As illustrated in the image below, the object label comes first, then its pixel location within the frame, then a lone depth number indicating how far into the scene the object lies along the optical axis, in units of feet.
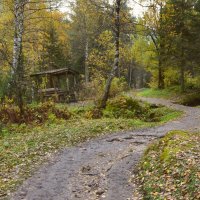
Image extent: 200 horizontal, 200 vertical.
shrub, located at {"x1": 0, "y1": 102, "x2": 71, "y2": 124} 59.57
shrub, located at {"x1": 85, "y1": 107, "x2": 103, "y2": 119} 65.21
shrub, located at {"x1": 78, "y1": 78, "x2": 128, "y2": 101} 85.66
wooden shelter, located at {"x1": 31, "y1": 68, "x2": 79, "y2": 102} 93.56
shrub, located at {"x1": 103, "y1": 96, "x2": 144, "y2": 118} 67.87
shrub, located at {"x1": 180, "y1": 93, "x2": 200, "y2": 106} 85.51
